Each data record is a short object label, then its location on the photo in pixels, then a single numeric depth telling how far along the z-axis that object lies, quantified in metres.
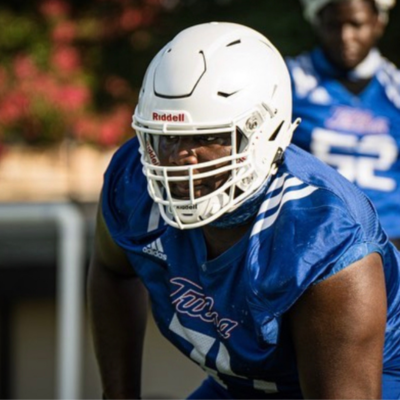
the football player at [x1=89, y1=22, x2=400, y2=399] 4.62
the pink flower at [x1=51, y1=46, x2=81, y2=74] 17.96
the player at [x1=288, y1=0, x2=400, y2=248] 8.18
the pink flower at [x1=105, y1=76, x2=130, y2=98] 16.00
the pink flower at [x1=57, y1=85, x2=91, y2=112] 18.37
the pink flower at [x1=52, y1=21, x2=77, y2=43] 17.91
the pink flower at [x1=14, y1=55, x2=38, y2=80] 18.66
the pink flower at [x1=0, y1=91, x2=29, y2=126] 18.78
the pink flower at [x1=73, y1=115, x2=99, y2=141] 19.28
